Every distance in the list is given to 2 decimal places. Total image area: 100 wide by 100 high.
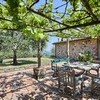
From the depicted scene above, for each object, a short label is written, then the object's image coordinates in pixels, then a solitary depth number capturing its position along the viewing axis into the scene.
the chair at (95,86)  3.66
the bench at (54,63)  6.05
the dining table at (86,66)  5.35
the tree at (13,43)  9.51
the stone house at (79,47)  10.58
